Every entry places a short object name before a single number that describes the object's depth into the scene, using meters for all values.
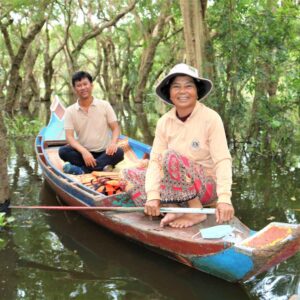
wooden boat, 2.86
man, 5.46
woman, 3.34
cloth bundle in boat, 4.59
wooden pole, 3.33
